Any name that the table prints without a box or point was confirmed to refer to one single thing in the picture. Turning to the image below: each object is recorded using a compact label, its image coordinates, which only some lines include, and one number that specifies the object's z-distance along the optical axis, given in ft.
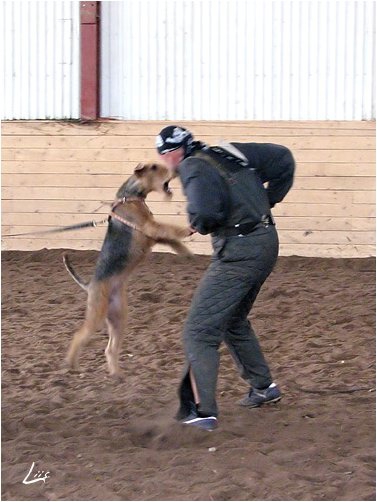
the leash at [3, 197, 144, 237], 37.65
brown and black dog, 37.70
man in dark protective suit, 31.40
